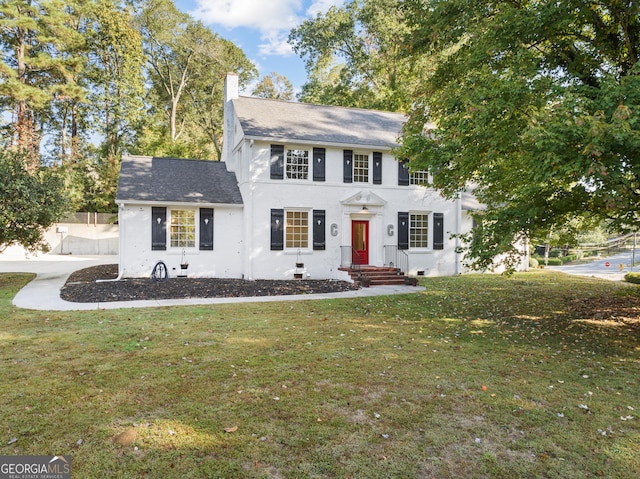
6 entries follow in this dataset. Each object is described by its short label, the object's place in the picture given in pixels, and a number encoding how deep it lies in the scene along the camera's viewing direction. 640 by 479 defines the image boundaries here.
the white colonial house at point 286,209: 14.51
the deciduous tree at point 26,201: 12.36
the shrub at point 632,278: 13.59
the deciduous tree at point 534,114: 5.52
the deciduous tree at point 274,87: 36.50
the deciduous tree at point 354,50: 24.94
